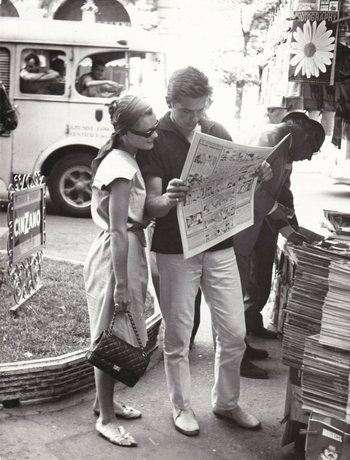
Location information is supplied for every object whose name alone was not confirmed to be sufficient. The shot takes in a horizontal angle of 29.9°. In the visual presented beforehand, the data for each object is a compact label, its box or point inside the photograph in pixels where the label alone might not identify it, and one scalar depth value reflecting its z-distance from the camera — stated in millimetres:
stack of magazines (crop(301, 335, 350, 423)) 2699
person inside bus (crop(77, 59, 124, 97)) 9641
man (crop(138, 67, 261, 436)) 3041
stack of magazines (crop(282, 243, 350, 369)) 2811
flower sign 3205
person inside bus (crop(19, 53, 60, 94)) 9516
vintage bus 9523
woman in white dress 2912
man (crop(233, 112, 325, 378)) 3881
